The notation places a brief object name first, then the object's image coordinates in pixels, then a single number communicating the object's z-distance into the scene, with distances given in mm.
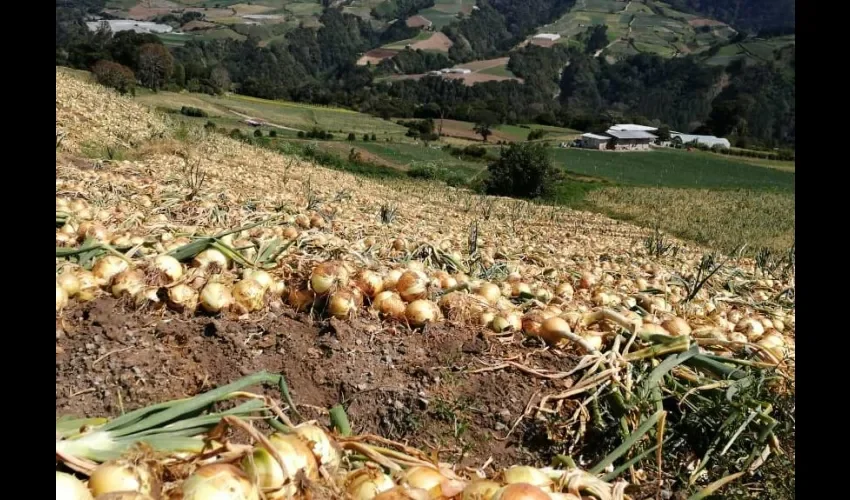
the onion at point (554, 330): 2732
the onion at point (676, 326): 3107
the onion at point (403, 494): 1435
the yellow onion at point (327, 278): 2799
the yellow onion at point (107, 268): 2686
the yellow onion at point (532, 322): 2845
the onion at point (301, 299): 2885
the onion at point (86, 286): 2520
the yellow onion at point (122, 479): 1327
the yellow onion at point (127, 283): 2566
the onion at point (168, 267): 2709
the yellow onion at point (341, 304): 2727
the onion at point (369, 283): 2959
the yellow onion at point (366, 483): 1534
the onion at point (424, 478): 1601
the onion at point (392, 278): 3049
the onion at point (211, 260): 2975
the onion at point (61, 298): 2316
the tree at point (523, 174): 35344
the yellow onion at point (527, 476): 1630
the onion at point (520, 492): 1449
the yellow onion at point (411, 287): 2957
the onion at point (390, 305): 2840
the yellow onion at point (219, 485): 1300
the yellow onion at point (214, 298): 2631
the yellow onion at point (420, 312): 2805
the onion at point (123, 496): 1214
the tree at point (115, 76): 43625
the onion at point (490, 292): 3207
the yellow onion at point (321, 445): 1581
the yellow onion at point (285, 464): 1409
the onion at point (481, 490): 1526
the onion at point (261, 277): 2841
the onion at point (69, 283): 2444
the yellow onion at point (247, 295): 2689
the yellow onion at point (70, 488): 1236
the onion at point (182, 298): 2625
